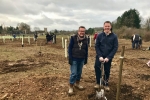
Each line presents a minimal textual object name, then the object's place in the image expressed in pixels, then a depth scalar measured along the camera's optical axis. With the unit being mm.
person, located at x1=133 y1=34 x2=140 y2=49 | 12650
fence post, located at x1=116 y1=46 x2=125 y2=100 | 2669
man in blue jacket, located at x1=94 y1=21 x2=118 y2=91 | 3129
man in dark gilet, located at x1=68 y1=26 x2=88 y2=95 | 3245
